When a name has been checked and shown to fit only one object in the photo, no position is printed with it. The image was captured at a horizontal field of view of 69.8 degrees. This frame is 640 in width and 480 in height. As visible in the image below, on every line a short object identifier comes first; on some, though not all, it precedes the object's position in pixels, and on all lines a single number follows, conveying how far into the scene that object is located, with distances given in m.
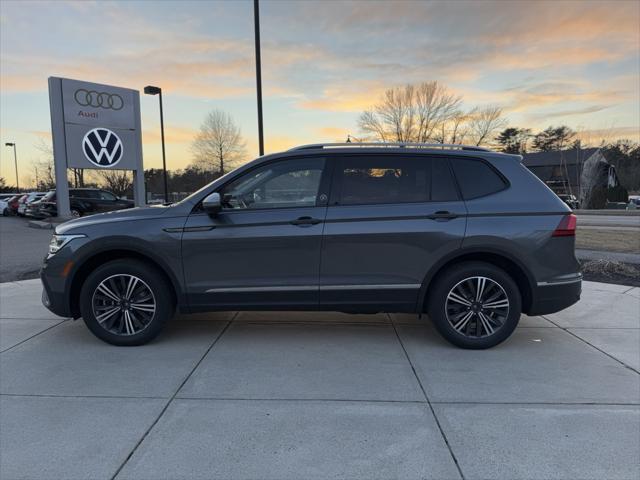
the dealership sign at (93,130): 17.11
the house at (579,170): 40.45
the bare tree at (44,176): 56.47
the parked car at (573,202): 35.55
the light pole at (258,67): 11.20
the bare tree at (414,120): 38.03
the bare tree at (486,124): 42.94
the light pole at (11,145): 60.28
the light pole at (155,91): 22.98
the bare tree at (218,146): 37.00
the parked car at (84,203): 20.09
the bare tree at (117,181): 44.41
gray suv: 4.25
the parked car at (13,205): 28.69
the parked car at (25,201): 25.56
